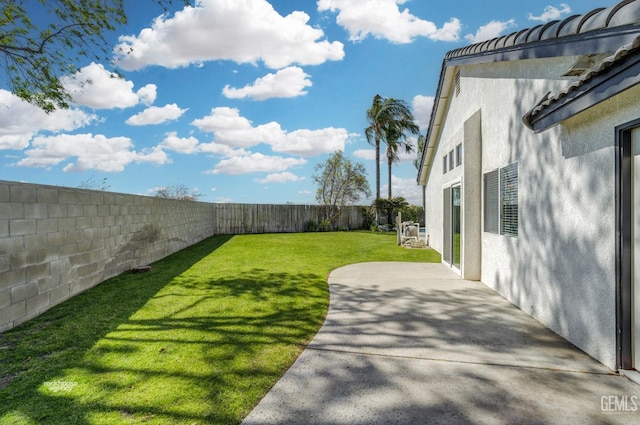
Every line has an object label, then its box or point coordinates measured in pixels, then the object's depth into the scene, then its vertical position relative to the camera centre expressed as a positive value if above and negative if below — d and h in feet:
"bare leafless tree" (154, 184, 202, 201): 69.36 +5.13
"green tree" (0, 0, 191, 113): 23.11 +13.59
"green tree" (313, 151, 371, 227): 75.97 +7.64
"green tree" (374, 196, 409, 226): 77.41 +2.62
